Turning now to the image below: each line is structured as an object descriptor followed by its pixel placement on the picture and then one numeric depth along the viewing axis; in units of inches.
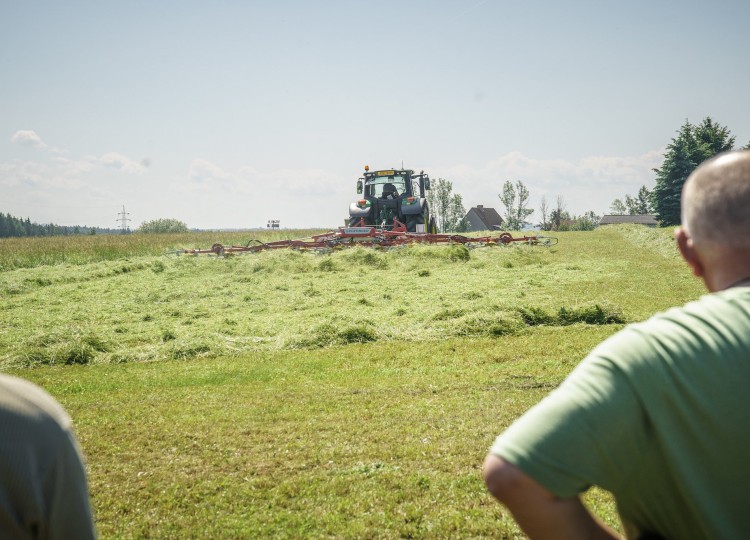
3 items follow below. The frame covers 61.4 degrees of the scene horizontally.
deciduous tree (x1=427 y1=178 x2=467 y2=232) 3450.1
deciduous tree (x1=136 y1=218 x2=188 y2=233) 2413.9
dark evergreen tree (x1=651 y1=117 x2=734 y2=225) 1551.4
